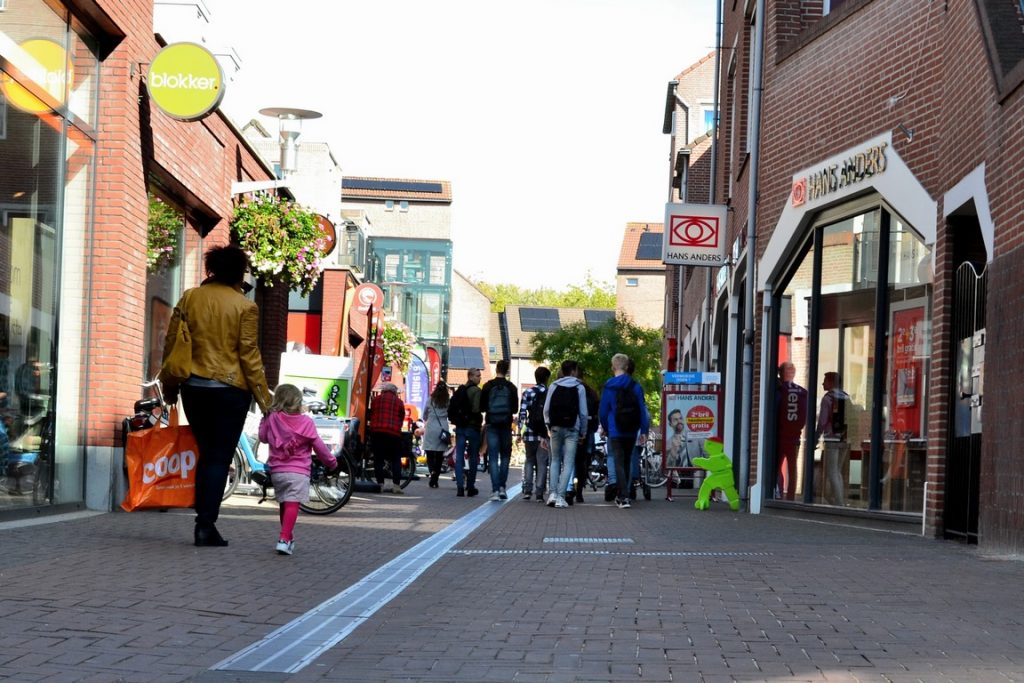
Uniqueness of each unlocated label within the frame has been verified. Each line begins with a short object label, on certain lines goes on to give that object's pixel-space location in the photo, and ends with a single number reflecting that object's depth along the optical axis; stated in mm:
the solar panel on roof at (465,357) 89438
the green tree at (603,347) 62656
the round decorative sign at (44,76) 10562
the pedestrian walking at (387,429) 19438
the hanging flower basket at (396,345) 44594
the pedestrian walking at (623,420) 16703
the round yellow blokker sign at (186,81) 13000
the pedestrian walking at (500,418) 17438
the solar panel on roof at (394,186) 81312
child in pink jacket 9320
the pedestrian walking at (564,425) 16109
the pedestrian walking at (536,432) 17250
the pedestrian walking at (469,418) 18984
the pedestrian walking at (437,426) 20547
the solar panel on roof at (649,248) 83625
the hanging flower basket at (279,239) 18141
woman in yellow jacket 9141
